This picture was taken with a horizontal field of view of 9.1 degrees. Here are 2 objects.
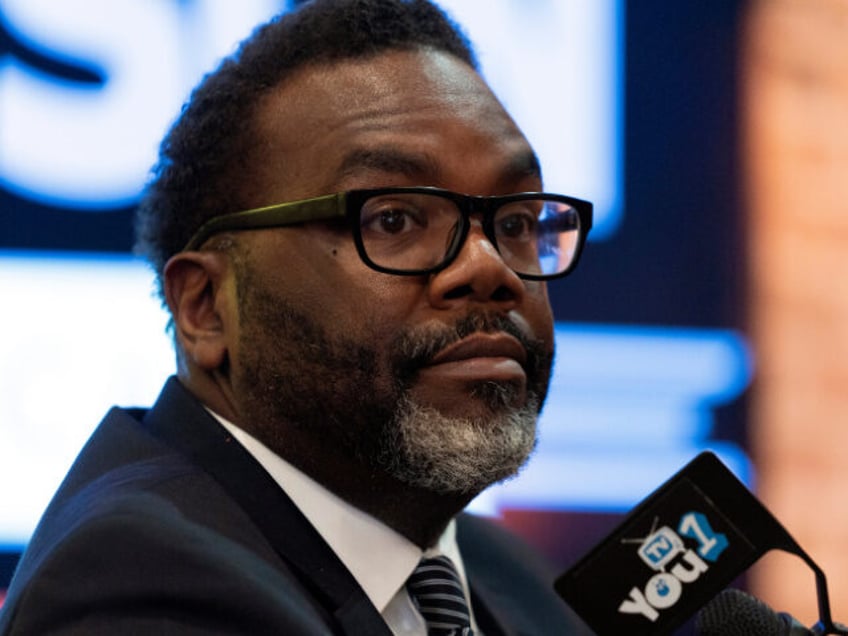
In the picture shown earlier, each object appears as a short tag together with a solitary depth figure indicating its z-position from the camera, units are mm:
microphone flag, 2633
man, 2648
